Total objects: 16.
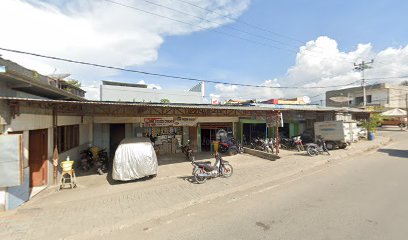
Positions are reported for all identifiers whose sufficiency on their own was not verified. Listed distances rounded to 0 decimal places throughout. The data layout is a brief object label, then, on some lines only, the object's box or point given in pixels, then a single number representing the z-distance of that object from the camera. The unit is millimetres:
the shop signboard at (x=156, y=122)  14914
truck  16680
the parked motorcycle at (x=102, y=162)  11348
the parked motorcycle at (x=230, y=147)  16436
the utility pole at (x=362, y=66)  36519
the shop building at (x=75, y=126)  6363
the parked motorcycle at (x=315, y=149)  14531
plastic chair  8977
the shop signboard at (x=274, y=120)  14164
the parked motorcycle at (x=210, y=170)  9109
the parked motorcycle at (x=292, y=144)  17047
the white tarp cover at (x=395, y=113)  32900
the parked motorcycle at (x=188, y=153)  14641
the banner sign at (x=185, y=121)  15914
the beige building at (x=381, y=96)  40188
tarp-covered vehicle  9359
